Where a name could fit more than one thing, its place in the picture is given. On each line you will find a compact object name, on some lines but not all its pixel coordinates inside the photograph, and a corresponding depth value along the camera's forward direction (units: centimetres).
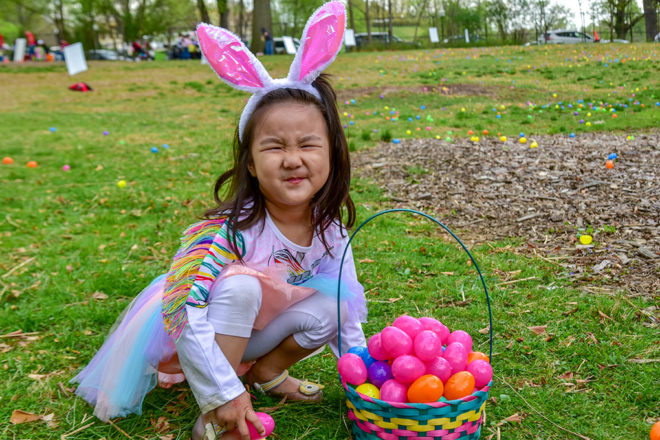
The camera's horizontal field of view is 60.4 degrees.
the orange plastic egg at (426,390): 189
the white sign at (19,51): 2483
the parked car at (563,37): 3066
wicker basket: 183
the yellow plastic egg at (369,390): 202
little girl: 206
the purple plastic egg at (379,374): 208
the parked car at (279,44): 3606
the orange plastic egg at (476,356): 212
